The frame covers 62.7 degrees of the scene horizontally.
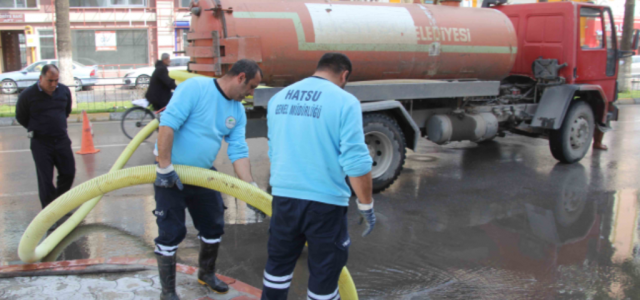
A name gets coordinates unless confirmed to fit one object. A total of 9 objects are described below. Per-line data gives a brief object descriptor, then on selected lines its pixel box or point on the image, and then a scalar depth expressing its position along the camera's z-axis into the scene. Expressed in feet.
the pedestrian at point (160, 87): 31.45
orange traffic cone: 30.30
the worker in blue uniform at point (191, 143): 11.09
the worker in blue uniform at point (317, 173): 9.33
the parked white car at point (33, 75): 69.92
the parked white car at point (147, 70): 73.67
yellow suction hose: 11.46
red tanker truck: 20.75
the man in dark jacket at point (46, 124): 17.38
